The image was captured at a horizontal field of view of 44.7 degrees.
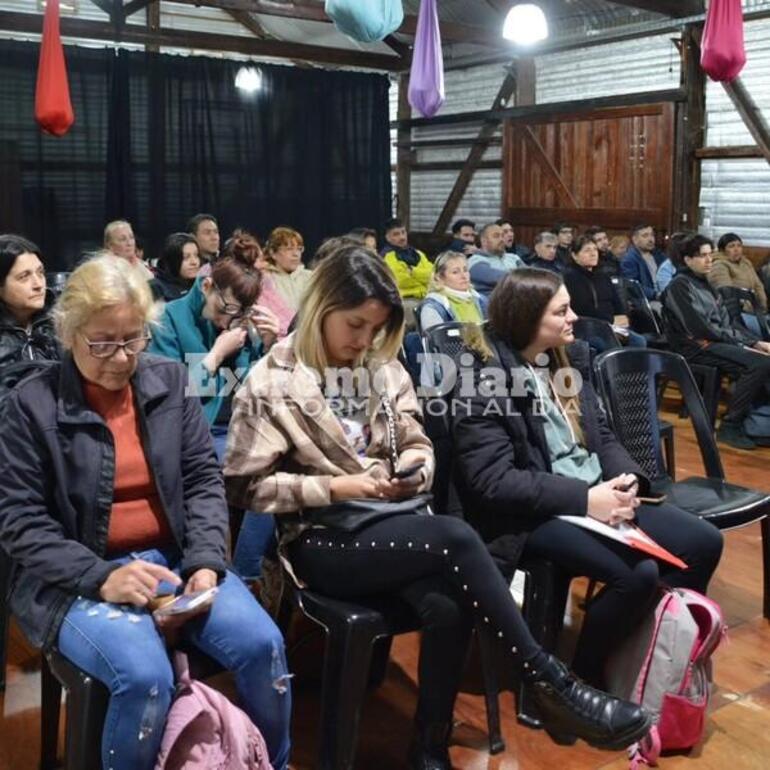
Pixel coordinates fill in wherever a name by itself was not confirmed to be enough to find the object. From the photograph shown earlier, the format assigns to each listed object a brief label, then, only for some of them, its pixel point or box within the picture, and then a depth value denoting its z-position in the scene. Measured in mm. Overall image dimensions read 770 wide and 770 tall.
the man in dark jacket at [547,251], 7047
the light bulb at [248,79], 9281
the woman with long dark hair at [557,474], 2174
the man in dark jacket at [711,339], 5160
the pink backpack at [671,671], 2109
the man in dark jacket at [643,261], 7250
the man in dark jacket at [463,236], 8234
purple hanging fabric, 4930
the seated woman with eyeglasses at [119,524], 1611
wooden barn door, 7953
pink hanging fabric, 4402
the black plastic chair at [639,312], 6336
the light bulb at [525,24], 6605
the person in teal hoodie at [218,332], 2799
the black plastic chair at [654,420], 2746
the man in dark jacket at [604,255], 6799
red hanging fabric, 5254
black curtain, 8430
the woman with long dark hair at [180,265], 4754
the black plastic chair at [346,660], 1845
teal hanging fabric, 3643
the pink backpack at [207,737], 1589
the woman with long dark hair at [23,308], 2527
